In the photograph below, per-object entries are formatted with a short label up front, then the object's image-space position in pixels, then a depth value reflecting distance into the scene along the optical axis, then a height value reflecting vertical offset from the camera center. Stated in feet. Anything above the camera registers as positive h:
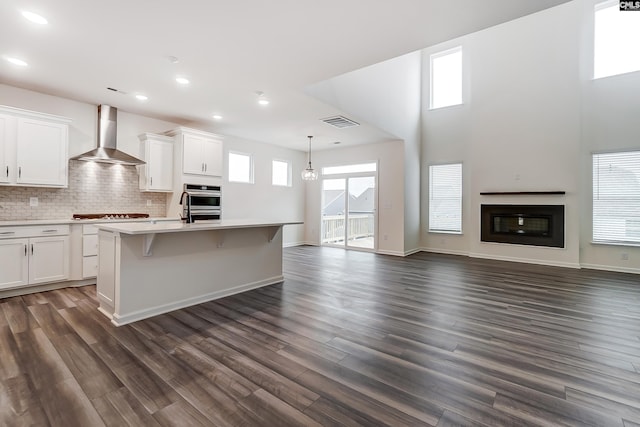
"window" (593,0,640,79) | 17.90 +11.19
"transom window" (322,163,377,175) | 24.89 +4.19
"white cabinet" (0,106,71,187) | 12.41 +2.85
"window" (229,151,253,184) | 22.65 +3.72
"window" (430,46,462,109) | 24.12 +11.74
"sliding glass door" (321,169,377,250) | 25.40 +0.39
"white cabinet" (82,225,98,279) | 13.88 -1.85
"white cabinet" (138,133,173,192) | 16.94 +2.98
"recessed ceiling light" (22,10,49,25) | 8.28 +5.64
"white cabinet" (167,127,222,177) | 17.63 +3.95
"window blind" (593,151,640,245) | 17.66 +1.31
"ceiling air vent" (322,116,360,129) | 17.49 +5.84
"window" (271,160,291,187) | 26.00 +3.81
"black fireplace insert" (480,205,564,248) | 19.52 -0.50
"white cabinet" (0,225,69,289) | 11.87 -1.88
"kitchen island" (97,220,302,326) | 9.62 -2.00
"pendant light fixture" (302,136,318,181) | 22.49 +3.14
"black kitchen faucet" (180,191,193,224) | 12.41 -0.02
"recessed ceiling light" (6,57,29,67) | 10.99 +5.73
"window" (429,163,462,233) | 23.82 +1.54
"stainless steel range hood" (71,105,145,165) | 15.35 +3.94
